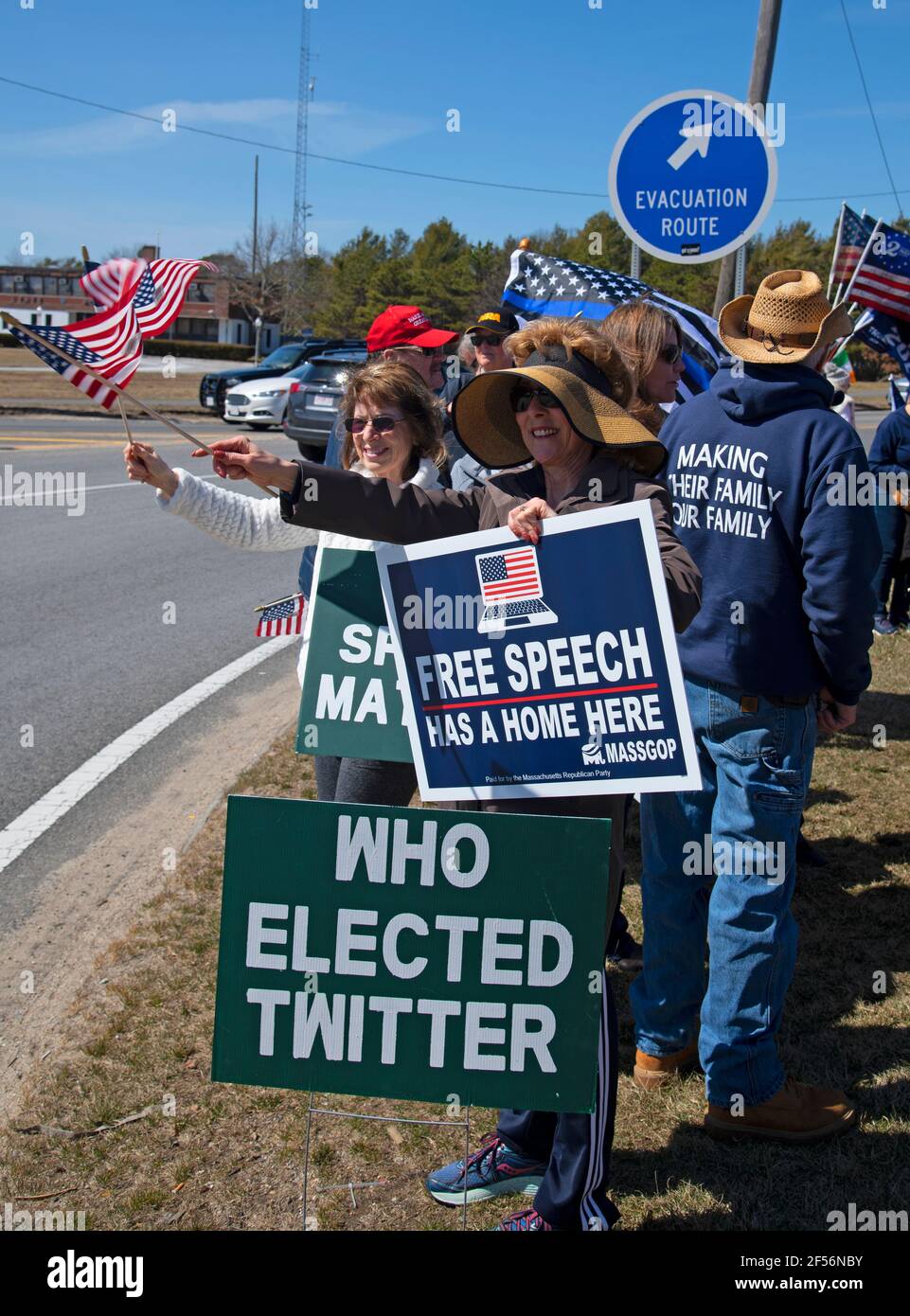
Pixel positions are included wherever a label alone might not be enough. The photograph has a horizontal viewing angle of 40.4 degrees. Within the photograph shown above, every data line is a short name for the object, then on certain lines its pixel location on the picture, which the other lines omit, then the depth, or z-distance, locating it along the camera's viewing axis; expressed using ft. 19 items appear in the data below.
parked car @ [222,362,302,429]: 81.05
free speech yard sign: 8.52
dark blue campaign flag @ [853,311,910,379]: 28.27
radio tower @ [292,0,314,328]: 196.75
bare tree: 165.78
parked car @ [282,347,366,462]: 59.41
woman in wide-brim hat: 8.72
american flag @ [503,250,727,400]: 17.70
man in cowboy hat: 10.14
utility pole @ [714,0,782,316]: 26.78
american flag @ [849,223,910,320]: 26.20
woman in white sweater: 10.53
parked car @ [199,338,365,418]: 86.88
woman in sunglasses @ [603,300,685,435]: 12.76
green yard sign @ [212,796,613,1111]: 8.44
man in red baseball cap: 15.89
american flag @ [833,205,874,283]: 30.01
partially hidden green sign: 10.09
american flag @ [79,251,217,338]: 10.12
